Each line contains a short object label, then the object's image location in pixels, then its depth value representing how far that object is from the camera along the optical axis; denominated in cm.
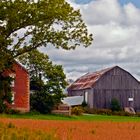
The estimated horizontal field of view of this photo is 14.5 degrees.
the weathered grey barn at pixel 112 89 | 10756
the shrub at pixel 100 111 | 9728
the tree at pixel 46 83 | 8125
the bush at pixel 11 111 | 7411
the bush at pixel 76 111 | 8406
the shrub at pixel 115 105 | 10300
